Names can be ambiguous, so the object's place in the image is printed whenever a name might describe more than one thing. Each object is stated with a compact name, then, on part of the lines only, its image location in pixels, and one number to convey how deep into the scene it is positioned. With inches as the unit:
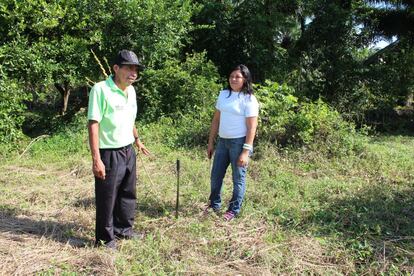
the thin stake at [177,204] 168.7
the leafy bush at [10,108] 281.3
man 134.1
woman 161.3
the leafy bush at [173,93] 362.0
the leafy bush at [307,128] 268.4
